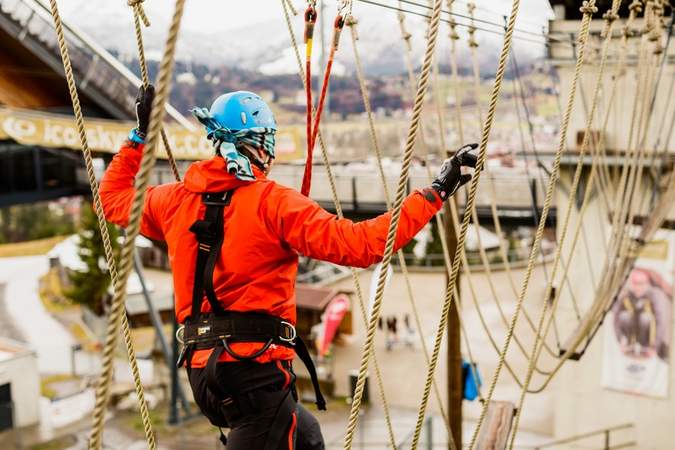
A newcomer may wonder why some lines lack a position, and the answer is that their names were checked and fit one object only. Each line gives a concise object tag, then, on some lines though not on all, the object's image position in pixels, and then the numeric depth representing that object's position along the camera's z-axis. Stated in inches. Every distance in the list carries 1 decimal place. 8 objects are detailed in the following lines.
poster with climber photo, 345.1
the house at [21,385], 435.2
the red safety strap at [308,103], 85.0
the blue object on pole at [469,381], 233.0
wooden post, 208.5
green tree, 690.2
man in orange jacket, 72.6
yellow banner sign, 373.7
